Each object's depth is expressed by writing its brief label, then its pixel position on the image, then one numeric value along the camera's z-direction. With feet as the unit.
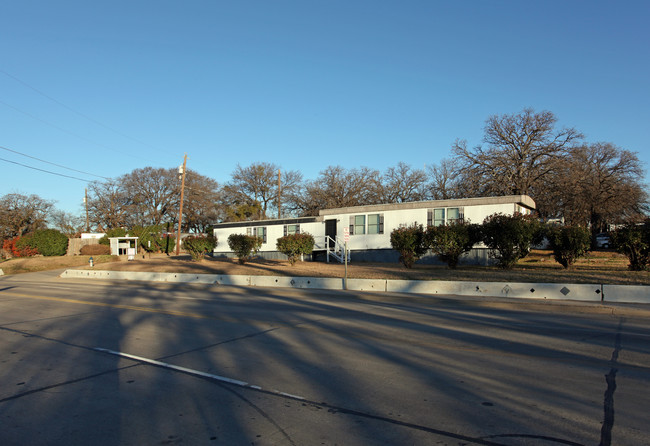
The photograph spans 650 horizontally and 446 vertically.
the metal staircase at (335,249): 105.50
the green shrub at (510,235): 67.21
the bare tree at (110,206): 229.45
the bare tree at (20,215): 207.72
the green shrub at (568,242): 63.41
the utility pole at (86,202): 207.16
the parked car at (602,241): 158.59
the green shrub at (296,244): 91.71
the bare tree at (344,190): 186.29
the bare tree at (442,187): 185.61
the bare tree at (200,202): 225.76
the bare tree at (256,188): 211.00
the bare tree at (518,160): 128.26
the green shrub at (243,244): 97.60
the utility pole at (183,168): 138.44
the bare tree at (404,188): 191.31
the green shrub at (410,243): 76.89
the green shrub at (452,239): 72.79
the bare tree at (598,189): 126.62
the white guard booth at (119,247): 150.23
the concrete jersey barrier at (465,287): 43.73
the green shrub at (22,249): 172.55
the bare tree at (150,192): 226.99
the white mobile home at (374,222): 89.92
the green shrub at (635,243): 58.59
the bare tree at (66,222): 255.58
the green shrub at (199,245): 108.99
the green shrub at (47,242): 170.71
